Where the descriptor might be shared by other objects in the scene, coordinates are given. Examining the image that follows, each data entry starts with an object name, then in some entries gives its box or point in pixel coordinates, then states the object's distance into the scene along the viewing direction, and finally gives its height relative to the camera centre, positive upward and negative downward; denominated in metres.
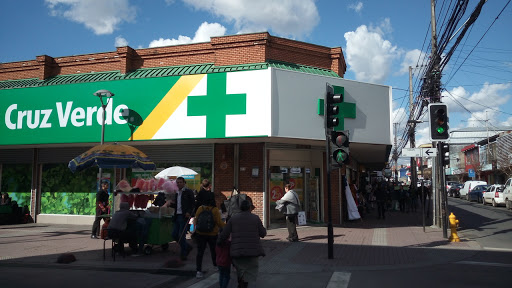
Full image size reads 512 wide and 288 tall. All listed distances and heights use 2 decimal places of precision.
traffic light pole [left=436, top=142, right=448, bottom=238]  12.53 -0.52
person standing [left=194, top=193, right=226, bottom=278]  6.92 -0.90
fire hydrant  11.91 -1.71
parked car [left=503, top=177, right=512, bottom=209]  25.11 -1.25
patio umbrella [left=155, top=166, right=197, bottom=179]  12.77 +0.08
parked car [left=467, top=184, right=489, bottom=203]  32.38 -1.52
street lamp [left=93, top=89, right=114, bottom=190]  12.77 +2.40
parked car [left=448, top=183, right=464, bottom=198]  42.84 -1.77
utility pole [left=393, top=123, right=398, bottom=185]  51.87 +2.90
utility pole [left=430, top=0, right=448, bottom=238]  12.89 +0.35
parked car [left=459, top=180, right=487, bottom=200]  35.91 -1.26
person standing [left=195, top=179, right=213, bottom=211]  8.27 -0.40
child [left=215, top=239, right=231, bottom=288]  5.98 -1.33
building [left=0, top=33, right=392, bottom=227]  12.93 +1.96
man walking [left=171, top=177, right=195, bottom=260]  8.91 -0.90
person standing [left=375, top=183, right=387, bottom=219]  18.73 -1.18
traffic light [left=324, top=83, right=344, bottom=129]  9.42 +1.62
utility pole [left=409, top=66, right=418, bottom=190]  29.03 +3.12
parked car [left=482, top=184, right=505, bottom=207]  26.96 -1.51
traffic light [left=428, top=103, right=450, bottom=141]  11.80 +1.63
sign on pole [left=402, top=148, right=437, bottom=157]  13.20 +0.81
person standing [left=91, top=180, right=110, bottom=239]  12.18 -0.98
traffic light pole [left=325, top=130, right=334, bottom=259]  9.02 -0.72
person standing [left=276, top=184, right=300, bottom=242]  11.40 -1.04
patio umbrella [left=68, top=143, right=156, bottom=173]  10.50 +0.44
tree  39.39 +1.49
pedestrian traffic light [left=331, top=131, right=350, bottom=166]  9.39 +0.68
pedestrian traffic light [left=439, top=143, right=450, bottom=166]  12.80 +0.72
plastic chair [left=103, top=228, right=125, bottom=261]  8.97 -1.42
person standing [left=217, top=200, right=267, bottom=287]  5.71 -1.01
